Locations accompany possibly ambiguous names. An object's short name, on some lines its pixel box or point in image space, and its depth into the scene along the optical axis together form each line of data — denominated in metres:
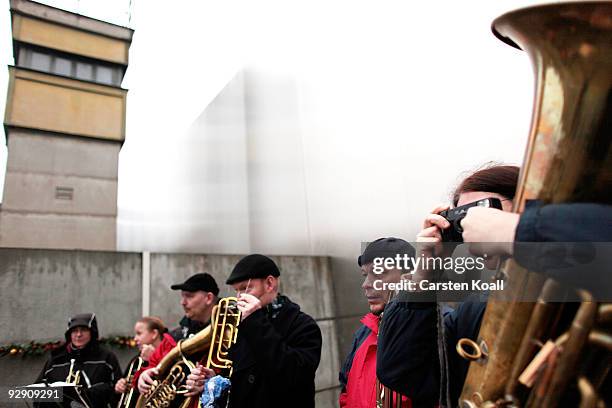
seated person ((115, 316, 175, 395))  3.76
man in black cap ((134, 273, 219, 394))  3.30
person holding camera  1.27
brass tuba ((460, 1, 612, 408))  0.90
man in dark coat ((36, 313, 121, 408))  3.73
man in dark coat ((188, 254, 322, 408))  2.20
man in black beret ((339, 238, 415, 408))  1.83
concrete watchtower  8.32
